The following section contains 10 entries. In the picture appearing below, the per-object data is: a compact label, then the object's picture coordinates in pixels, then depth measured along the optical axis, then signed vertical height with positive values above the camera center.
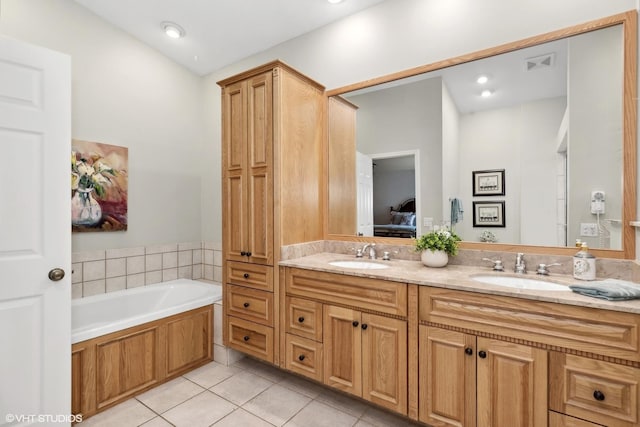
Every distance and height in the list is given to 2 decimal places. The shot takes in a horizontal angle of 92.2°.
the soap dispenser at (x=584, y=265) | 1.55 -0.27
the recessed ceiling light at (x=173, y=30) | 2.81 +1.69
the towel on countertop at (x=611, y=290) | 1.22 -0.32
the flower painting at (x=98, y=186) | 2.58 +0.23
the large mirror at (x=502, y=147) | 1.61 +0.42
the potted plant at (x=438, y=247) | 1.95 -0.22
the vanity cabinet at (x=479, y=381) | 1.34 -0.80
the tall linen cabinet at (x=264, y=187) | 2.21 +0.19
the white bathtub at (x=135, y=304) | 2.11 -0.79
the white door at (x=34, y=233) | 1.59 -0.12
